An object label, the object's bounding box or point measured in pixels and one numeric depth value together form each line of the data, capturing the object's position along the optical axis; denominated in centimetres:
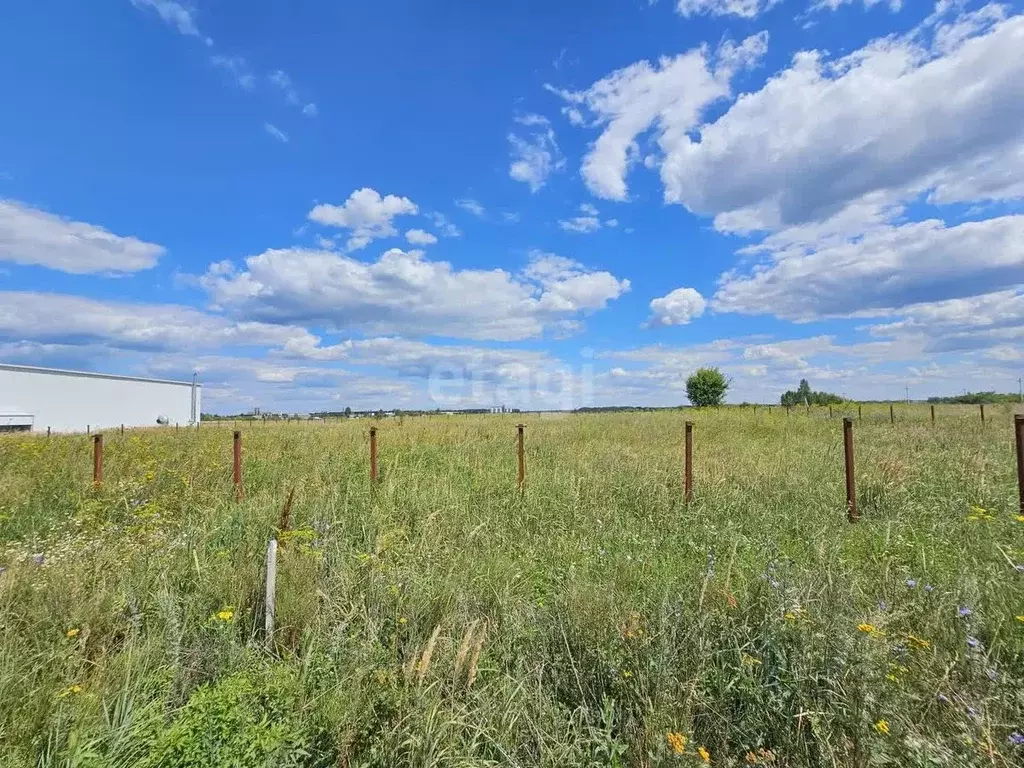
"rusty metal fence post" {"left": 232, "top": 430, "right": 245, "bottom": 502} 733
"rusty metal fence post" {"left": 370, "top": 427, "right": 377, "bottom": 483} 807
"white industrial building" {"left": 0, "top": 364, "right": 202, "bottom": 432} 3722
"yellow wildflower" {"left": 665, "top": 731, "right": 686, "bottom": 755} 201
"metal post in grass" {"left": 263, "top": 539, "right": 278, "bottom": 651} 322
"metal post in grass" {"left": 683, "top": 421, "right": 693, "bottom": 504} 679
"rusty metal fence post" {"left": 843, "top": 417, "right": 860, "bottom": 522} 605
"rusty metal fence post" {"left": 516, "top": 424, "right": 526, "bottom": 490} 772
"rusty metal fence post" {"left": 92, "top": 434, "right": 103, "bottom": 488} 730
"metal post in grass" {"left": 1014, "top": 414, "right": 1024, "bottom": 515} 575
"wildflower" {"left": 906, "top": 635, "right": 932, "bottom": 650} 268
